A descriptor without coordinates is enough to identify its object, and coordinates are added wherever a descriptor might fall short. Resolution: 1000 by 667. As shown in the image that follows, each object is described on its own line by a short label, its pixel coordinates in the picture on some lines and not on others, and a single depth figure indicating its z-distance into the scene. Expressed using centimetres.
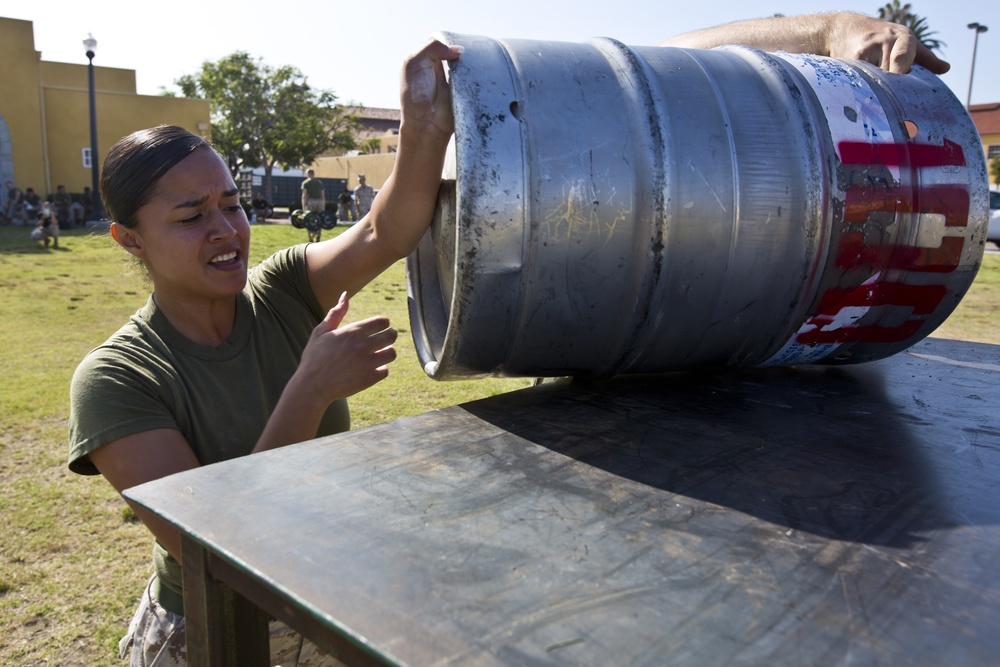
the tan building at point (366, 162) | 4581
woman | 162
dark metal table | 88
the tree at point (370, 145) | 5241
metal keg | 155
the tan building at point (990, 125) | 3821
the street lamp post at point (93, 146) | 1888
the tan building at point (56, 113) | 2473
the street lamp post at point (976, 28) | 3319
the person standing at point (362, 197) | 2024
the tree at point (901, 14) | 4097
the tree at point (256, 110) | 3731
